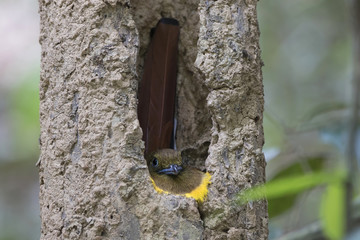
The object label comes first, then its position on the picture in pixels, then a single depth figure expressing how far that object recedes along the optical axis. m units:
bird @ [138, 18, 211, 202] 7.40
